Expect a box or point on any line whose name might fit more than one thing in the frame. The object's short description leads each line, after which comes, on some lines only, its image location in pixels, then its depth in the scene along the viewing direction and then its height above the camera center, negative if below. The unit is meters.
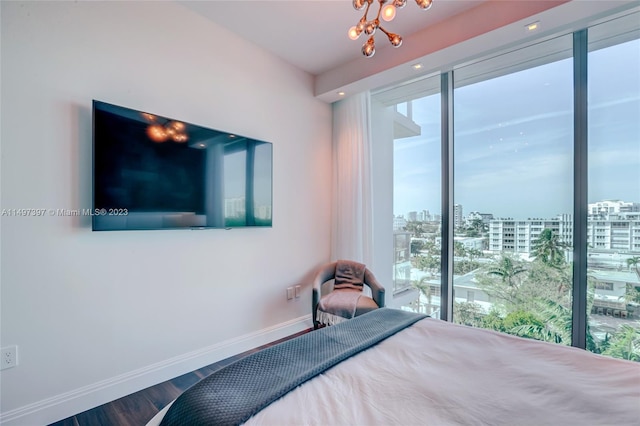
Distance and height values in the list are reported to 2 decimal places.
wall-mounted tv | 1.84 +0.27
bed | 0.92 -0.65
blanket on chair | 2.63 -0.81
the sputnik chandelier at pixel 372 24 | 1.58 +1.08
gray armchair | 2.63 -0.76
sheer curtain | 3.26 +0.31
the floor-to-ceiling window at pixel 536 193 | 2.20 +0.16
